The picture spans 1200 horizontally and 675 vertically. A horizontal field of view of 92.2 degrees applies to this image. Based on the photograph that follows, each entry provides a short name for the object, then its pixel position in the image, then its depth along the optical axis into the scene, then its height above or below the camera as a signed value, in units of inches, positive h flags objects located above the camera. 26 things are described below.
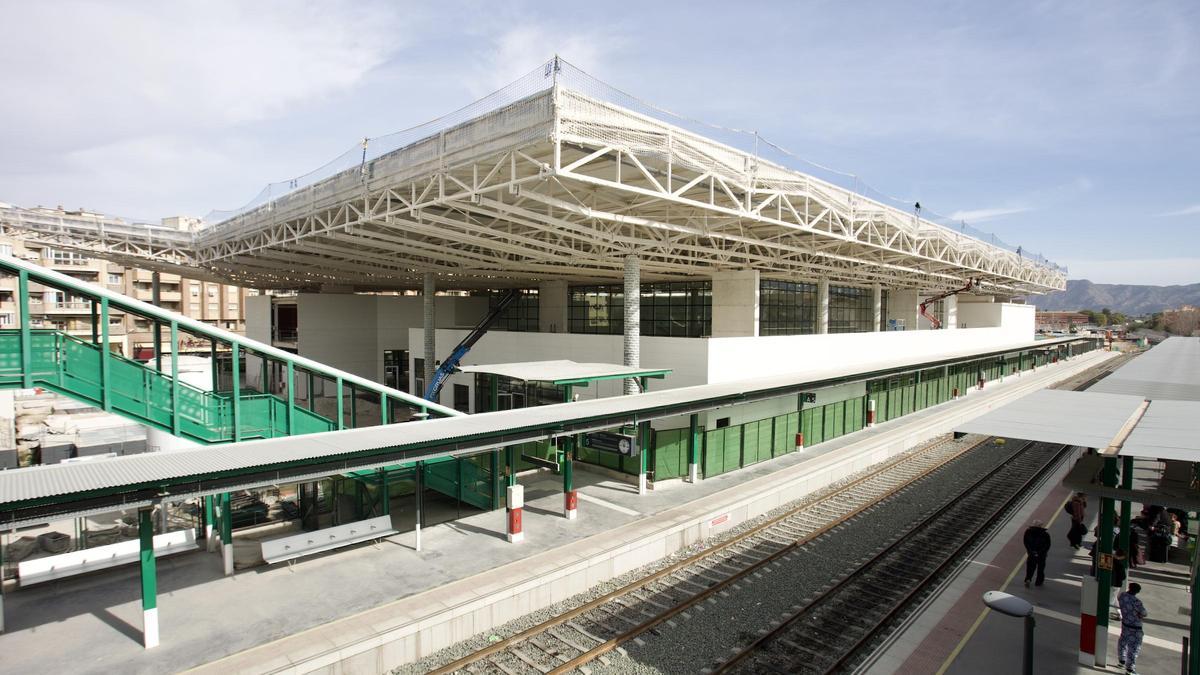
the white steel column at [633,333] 859.4 -31.1
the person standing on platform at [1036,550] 420.5 -173.6
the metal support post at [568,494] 526.3 -169.4
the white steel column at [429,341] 1293.1 -69.1
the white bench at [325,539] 420.2 -176.9
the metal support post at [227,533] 414.0 -163.3
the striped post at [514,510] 475.2 -164.1
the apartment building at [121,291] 2114.7 +32.1
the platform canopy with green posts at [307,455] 309.4 -94.6
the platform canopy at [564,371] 651.5 -73.8
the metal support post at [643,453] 615.5 -151.2
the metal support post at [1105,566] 312.7 -137.1
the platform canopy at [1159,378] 540.7 -68.6
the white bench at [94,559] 390.3 -181.4
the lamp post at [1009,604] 256.7 -130.6
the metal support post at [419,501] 460.8 -157.1
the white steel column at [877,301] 1658.5 +40.0
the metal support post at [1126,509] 329.1 -117.1
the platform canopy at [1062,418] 307.9 -63.7
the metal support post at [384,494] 506.1 -162.5
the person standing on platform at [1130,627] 303.6 -163.8
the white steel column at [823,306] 1371.8 +19.7
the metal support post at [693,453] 650.2 -162.1
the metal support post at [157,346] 492.5 -33.6
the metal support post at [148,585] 322.0 -155.7
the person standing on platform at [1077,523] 488.1 -175.7
